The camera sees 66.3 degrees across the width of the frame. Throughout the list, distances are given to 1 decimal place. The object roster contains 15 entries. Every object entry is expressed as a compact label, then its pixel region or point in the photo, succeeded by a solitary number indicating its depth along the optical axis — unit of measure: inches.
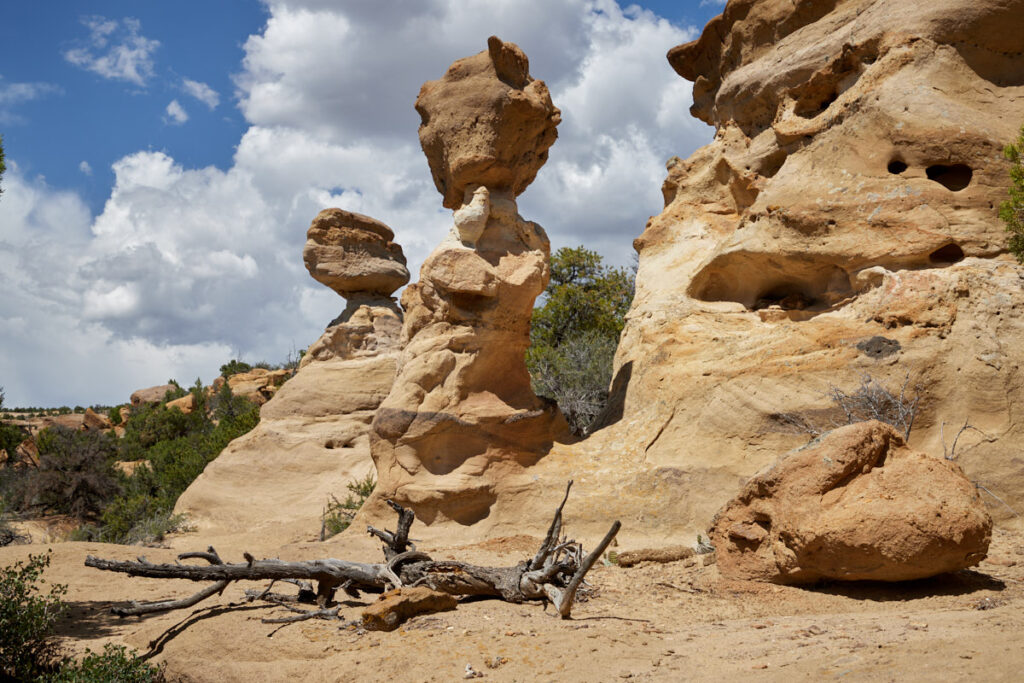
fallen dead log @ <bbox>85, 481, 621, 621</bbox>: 228.1
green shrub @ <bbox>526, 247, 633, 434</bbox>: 544.4
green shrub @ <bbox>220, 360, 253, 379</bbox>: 1218.8
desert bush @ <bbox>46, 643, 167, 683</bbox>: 175.2
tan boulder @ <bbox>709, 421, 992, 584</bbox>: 192.5
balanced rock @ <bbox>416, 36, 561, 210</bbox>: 389.1
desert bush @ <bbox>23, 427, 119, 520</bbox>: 600.4
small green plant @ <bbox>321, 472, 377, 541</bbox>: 418.6
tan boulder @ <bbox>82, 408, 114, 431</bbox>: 1067.3
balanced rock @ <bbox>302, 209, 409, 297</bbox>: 574.9
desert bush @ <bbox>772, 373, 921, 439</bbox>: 278.8
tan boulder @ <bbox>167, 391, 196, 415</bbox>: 954.8
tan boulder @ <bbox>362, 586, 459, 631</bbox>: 209.0
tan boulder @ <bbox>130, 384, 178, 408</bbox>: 1155.7
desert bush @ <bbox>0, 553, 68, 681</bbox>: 197.6
